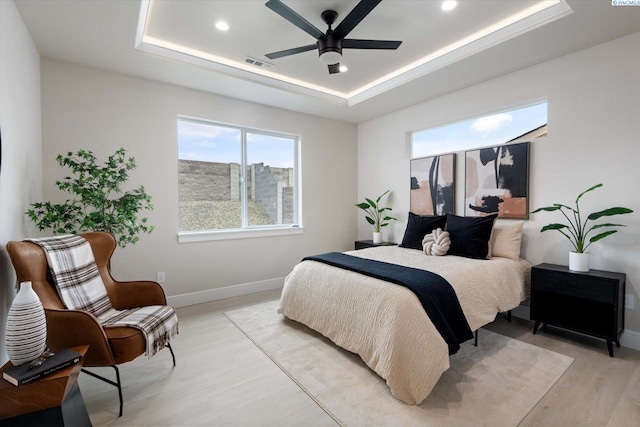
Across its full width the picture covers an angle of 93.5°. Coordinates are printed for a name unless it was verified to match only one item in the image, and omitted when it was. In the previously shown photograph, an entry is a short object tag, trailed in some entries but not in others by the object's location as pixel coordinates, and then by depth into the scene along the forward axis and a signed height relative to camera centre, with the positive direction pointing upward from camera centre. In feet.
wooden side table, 4.06 -2.69
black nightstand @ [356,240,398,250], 14.75 -1.93
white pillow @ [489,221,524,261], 9.98 -1.23
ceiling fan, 6.41 +4.13
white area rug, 5.72 -3.98
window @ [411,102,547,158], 10.48 +2.87
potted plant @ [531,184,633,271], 7.98 -0.75
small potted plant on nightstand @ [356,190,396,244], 15.08 -0.60
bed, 6.23 -2.66
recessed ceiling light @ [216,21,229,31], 8.44 +5.12
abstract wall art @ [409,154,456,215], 12.59 +0.88
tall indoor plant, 8.06 -0.02
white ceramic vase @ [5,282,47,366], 4.35 -1.79
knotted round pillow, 10.42 -1.35
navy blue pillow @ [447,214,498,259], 9.91 -1.09
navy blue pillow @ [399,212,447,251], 11.66 -0.93
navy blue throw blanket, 6.60 -2.15
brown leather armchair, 5.56 -2.26
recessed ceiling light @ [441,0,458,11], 7.61 +5.12
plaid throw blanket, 6.35 -2.00
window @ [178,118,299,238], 12.37 +1.24
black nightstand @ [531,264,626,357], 7.79 -2.68
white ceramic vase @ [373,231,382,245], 15.05 -1.61
